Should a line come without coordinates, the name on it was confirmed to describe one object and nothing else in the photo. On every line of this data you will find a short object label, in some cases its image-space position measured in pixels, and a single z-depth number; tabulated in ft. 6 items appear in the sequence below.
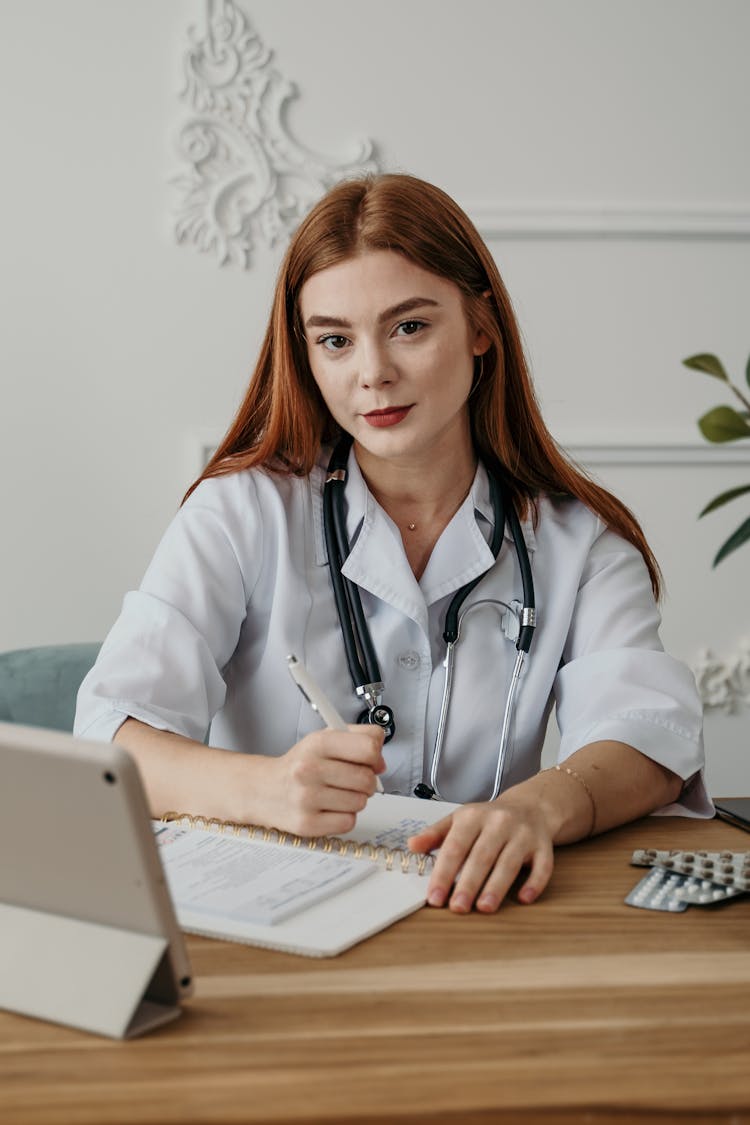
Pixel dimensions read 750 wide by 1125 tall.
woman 5.27
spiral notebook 3.42
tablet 2.70
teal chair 6.02
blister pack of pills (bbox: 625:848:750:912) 3.74
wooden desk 2.50
